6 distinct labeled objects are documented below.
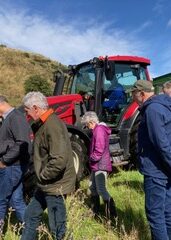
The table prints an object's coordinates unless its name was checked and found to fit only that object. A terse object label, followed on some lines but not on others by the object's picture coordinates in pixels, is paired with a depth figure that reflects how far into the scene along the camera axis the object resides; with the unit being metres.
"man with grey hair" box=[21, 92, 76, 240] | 3.90
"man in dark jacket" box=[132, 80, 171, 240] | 3.82
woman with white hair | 5.47
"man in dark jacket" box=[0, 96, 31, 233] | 4.78
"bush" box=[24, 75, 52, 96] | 35.78
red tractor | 8.33
